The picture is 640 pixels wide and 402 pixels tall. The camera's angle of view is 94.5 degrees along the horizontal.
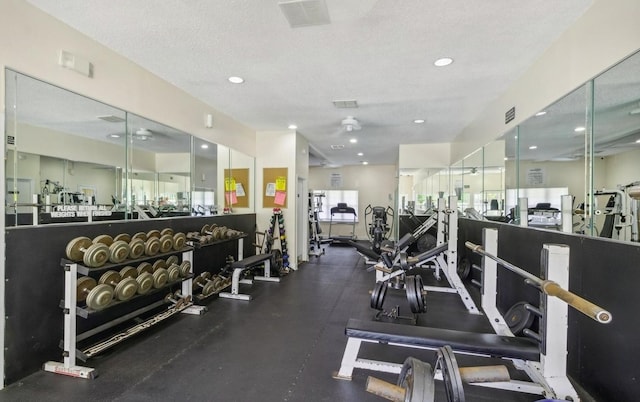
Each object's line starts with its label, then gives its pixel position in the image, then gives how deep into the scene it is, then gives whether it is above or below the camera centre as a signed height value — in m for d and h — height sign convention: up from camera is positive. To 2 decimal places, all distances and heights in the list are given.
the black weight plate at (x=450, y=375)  1.28 -0.77
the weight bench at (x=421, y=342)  1.96 -0.96
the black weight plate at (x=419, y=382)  1.20 -0.75
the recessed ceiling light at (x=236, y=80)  3.43 +1.42
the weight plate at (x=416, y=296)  3.04 -0.96
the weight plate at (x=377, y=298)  3.24 -1.04
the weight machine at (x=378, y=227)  6.70 -0.58
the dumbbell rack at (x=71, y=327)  2.27 -1.02
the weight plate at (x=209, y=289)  3.94 -1.20
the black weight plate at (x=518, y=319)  2.49 -0.99
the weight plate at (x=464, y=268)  4.75 -1.05
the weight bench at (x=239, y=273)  4.14 -1.03
